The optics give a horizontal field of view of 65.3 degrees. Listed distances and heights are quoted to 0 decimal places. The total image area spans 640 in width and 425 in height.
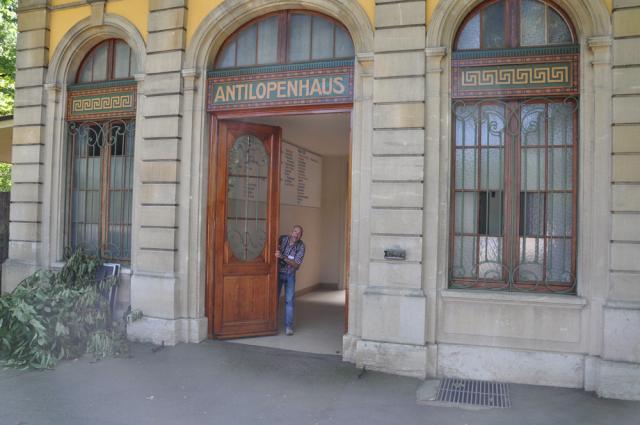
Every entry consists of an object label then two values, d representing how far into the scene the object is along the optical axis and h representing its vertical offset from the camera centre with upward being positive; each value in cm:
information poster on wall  1091 +108
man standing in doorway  803 -67
